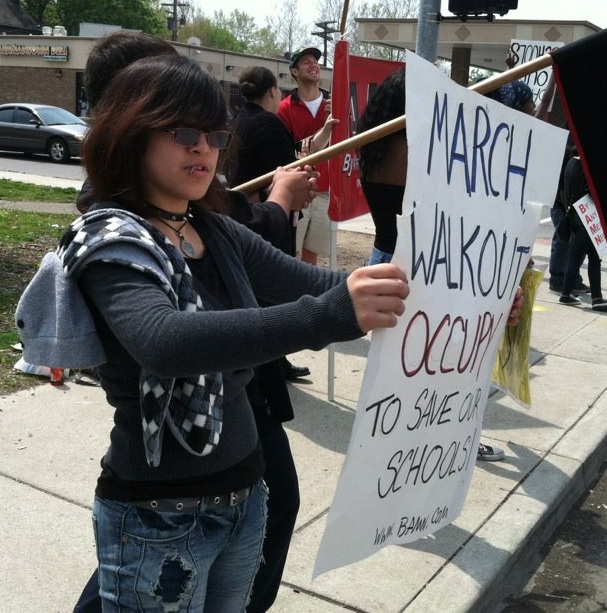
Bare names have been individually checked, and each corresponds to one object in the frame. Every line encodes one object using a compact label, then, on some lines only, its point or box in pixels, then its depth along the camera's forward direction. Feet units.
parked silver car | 74.79
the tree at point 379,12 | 189.23
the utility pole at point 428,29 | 20.68
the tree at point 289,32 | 251.60
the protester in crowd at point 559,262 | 29.86
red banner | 15.96
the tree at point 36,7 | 216.13
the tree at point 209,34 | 286.25
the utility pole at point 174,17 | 224.64
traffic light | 24.13
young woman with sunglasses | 5.08
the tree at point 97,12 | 211.41
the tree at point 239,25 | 310.45
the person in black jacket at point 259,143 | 16.47
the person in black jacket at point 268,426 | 7.51
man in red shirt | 20.48
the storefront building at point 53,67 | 122.01
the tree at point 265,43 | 297.74
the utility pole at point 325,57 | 159.44
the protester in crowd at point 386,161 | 12.87
